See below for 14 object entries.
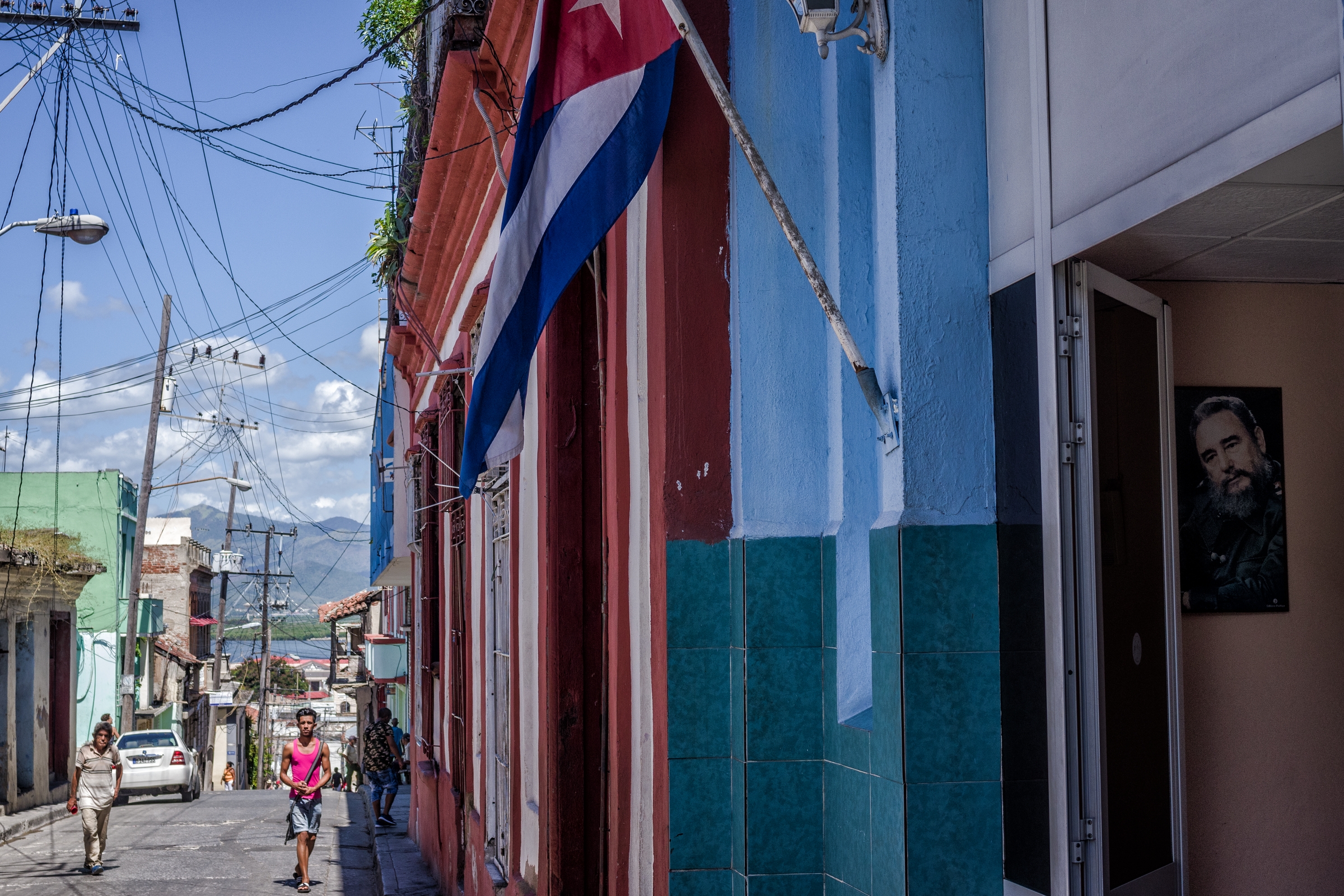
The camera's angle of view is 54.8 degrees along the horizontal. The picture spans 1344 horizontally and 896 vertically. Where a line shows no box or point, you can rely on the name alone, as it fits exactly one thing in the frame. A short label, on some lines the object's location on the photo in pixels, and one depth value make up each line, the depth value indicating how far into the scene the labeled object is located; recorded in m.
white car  24.02
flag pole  3.93
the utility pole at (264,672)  42.41
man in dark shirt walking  18.14
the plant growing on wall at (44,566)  19.77
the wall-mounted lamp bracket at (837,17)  3.90
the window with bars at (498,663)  8.28
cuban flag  4.57
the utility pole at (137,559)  26.64
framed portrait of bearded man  4.40
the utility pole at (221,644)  43.38
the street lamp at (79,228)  14.29
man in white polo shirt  14.03
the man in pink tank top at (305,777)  12.97
